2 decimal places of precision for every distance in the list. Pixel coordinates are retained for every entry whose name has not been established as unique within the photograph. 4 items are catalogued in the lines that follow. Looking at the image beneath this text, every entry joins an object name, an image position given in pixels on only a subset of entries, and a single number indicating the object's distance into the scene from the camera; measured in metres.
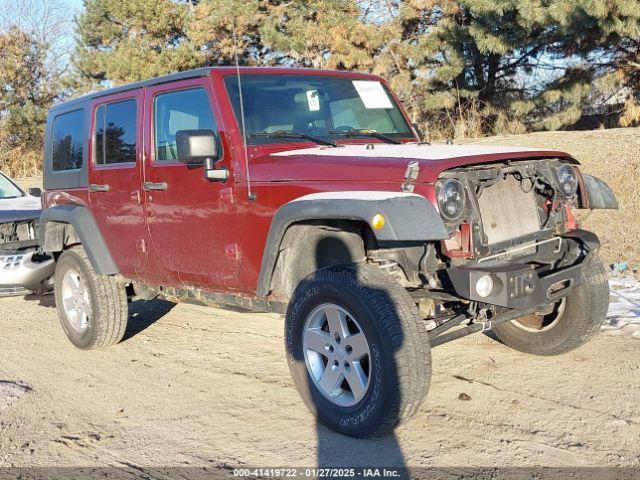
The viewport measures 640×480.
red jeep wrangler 3.72
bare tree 31.38
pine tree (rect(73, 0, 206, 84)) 21.23
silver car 7.37
